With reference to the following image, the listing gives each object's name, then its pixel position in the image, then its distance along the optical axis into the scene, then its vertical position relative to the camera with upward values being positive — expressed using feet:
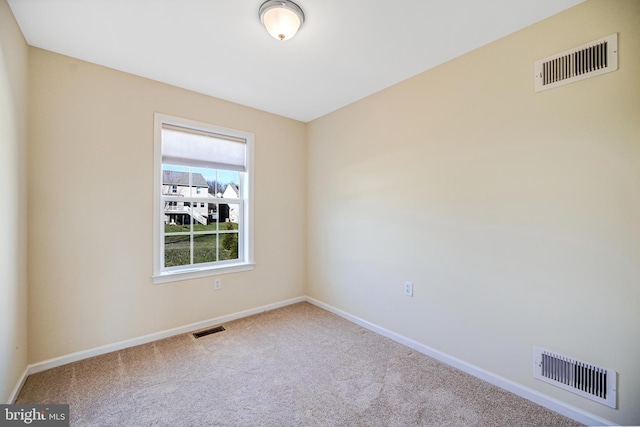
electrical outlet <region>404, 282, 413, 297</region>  8.50 -2.39
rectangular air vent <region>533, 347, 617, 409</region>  5.15 -3.30
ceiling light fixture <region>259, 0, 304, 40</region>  5.46 +4.06
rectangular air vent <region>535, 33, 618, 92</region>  5.13 +3.01
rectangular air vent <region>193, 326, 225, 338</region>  9.14 -4.11
